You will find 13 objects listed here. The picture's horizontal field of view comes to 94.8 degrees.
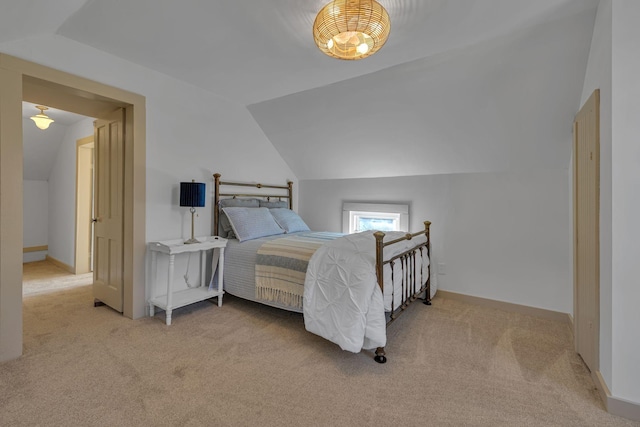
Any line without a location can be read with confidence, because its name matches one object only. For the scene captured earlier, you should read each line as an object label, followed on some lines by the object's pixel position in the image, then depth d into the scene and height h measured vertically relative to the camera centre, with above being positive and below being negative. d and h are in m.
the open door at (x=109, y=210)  2.83 +0.02
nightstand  2.59 -0.65
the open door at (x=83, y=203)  4.30 +0.14
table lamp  2.81 +0.18
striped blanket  2.48 -0.49
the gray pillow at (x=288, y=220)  3.68 -0.09
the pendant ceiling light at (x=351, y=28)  1.60 +1.07
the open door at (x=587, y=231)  1.74 -0.11
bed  1.99 -0.46
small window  3.69 -0.04
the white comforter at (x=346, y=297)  1.96 -0.59
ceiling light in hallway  3.50 +1.11
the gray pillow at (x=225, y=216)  3.29 -0.01
